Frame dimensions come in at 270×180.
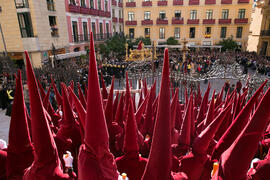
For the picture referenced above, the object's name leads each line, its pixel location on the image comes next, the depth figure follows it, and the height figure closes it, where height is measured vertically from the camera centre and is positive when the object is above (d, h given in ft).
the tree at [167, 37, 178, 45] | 77.46 +1.49
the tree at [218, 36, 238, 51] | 74.36 -0.15
